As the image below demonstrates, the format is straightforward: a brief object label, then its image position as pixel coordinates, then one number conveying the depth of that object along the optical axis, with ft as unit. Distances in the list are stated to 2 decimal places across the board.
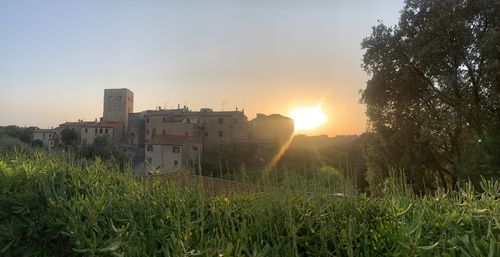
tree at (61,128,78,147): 145.28
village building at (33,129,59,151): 197.88
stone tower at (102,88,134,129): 213.17
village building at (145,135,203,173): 155.33
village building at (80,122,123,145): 183.42
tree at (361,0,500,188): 44.45
